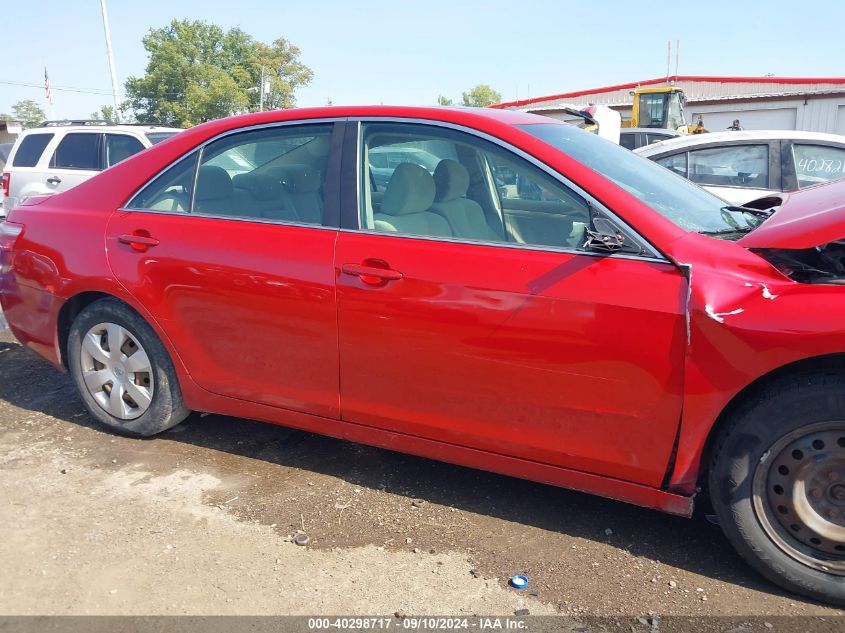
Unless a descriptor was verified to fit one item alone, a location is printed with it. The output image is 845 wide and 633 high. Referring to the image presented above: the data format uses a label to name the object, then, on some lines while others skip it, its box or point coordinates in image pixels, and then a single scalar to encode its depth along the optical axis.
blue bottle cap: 2.64
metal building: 27.69
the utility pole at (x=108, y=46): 30.77
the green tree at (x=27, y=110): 86.19
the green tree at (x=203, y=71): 51.97
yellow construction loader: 21.61
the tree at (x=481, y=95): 99.12
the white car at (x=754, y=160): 6.88
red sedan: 2.46
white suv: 10.01
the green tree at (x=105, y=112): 66.81
